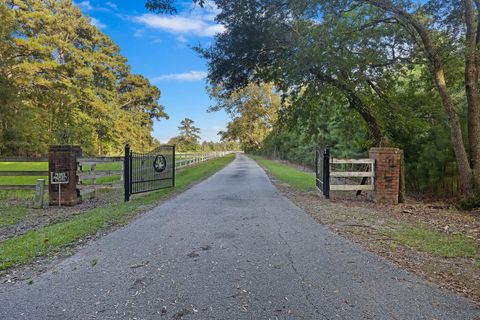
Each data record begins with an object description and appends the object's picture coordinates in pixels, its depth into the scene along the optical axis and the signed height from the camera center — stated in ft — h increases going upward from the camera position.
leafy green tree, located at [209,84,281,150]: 121.08 +15.82
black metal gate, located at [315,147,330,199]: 35.96 -2.27
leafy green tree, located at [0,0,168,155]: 80.02 +17.82
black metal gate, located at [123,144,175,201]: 35.04 -2.37
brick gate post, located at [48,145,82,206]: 32.78 -2.08
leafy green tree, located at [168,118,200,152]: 313.98 +12.51
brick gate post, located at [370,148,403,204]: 33.55 -2.04
